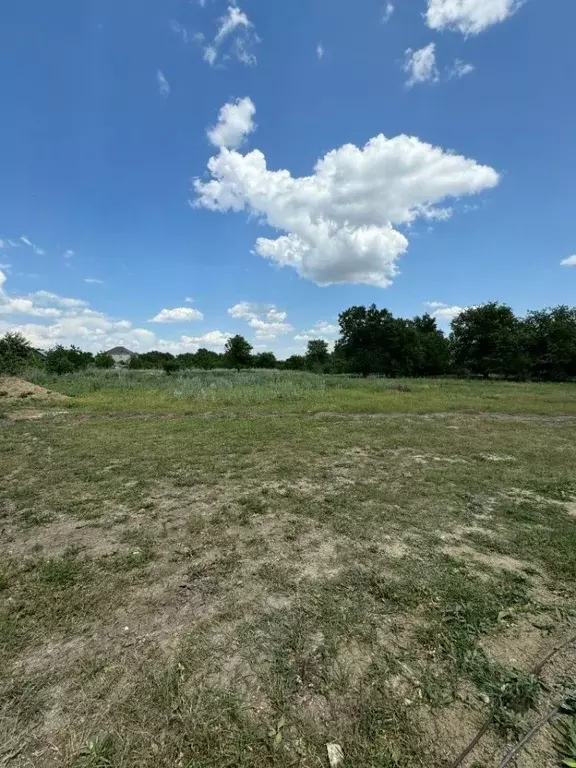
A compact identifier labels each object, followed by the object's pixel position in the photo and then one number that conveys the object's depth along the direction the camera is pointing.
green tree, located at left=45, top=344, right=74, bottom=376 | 31.11
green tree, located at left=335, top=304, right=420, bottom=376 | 32.62
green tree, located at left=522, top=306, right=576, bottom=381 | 27.31
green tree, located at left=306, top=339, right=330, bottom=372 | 59.03
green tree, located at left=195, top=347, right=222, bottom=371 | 49.43
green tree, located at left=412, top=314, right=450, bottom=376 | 33.47
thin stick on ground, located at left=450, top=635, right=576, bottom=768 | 1.43
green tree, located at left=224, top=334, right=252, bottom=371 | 37.41
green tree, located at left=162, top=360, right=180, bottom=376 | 36.53
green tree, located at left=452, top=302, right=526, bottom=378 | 28.89
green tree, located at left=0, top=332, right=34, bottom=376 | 22.19
